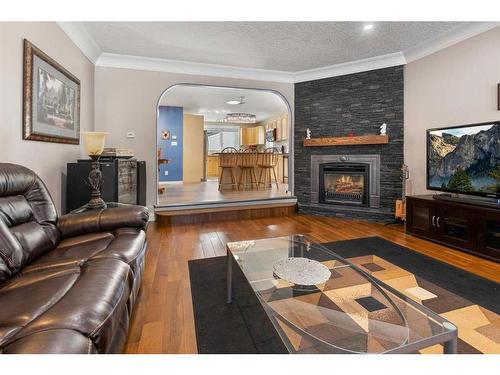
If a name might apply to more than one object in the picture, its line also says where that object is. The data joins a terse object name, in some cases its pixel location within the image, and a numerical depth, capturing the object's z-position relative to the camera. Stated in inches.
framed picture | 95.4
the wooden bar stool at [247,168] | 277.6
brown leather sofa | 35.0
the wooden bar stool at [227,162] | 274.7
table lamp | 106.7
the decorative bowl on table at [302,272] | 63.1
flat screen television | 112.7
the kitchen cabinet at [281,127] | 353.1
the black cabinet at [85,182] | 122.6
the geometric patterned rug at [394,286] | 59.6
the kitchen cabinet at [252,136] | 417.4
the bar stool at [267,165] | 282.4
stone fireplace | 173.8
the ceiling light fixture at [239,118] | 330.6
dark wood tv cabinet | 108.6
